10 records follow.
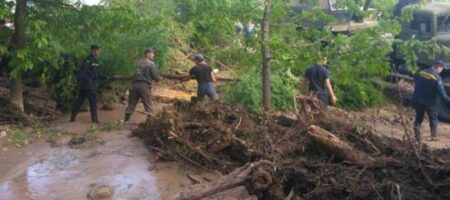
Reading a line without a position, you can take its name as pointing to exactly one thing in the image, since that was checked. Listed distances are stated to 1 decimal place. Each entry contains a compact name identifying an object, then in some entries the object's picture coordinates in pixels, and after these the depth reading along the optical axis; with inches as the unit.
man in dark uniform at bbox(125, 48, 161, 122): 422.6
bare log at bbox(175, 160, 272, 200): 222.5
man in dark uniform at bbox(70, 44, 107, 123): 424.2
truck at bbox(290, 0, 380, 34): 627.2
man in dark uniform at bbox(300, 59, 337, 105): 406.6
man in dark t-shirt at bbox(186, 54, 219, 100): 440.5
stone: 275.3
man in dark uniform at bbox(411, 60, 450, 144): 406.3
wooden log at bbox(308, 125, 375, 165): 249.8
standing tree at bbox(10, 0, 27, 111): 394.9
